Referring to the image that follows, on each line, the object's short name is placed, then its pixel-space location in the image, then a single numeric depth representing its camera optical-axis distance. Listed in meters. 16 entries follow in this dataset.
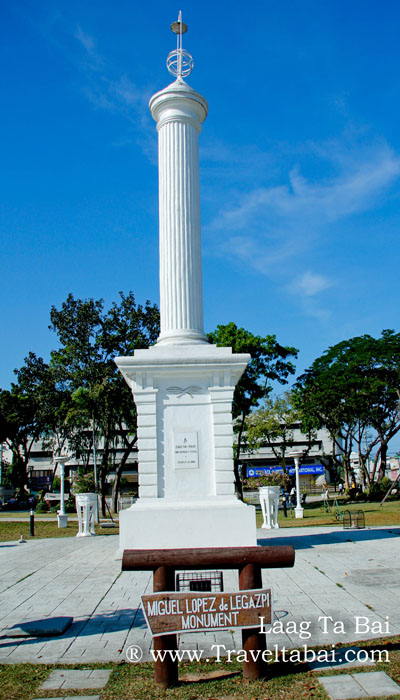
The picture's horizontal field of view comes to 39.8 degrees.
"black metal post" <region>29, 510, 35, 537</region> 23.43
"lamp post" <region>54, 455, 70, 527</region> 27.31
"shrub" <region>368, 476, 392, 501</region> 40.38
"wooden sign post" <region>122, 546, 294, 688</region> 6.11
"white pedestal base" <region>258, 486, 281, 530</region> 20.61
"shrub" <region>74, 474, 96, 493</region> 29.97
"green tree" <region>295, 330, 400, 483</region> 40.94
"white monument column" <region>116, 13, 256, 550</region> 12.44
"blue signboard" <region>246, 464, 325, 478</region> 68.19
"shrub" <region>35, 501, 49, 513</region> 44.44
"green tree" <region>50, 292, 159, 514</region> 37.44
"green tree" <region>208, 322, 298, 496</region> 38.91
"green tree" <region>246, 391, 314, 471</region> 48.44
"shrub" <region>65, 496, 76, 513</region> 43.66
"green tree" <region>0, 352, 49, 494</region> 42.44
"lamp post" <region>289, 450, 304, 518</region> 27.72
